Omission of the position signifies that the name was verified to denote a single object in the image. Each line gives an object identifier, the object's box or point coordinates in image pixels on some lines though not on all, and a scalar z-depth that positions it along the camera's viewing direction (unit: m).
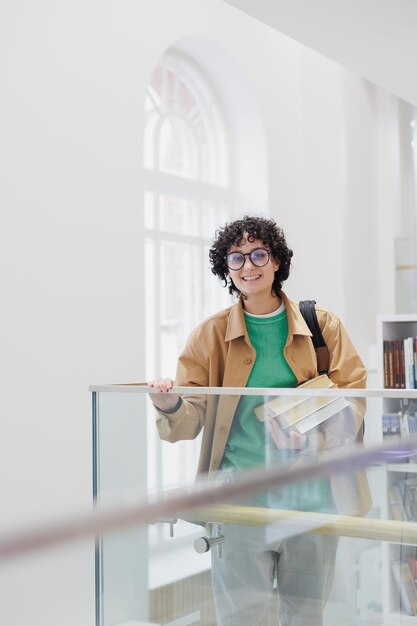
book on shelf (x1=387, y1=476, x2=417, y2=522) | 2.18
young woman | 2.30
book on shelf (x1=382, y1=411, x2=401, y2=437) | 2.30
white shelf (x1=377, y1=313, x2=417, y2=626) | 2.05
